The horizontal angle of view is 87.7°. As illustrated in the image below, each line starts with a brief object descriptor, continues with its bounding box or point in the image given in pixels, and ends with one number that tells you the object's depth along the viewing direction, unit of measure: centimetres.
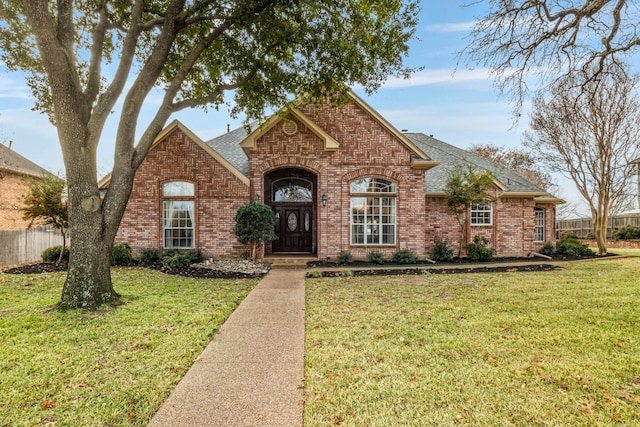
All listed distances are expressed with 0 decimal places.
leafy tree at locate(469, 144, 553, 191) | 3266
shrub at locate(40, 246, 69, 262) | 1300
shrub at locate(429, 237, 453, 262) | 1399
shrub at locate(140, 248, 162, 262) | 1270
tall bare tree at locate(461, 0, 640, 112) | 649
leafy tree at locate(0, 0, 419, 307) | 637
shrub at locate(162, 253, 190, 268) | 1177
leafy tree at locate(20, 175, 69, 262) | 1185
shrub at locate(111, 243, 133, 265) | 1216
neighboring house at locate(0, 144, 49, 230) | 1908
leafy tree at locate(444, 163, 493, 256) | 1357
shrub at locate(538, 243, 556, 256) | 1656
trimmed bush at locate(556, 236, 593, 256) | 1672
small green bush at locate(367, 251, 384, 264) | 1299
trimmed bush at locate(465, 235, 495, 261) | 1427
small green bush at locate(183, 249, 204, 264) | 1221
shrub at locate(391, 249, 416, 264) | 1309
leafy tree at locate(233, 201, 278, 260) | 1176
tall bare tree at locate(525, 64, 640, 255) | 1664
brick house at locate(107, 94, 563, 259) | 1295
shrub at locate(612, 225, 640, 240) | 2344
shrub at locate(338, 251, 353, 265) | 1282
